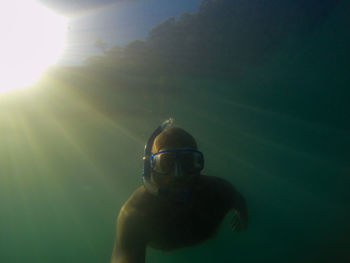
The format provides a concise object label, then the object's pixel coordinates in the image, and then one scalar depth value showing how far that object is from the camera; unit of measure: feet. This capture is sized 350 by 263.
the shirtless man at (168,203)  2.87
